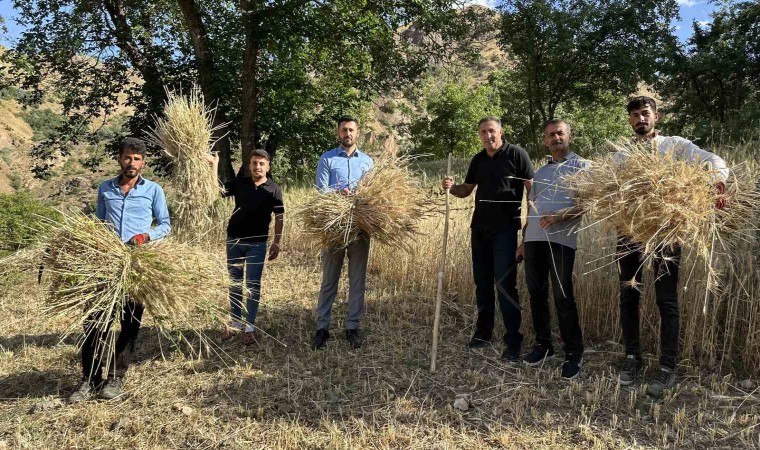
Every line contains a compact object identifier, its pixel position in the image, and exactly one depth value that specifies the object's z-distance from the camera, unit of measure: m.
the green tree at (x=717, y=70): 13.20
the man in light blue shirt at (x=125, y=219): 3.19
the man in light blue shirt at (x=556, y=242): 3.32
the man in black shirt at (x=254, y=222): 3.91
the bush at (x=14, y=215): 5.93
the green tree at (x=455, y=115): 20.62
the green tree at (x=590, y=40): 14.78
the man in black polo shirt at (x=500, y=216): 3.63
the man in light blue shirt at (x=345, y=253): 3.86
